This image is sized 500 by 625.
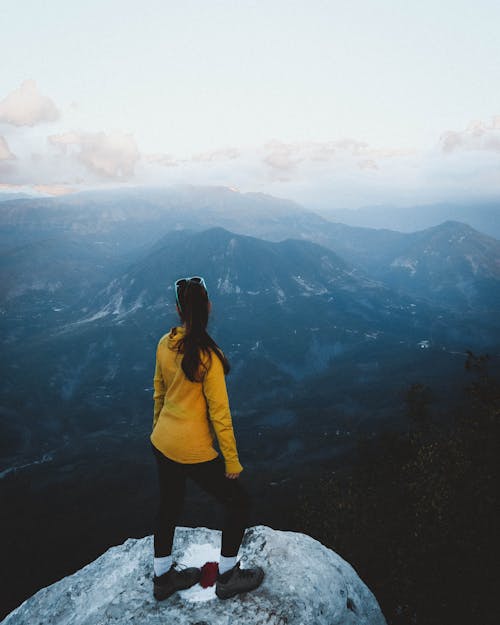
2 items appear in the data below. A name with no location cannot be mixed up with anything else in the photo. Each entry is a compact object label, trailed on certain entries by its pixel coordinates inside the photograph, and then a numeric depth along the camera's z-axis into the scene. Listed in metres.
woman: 3.70
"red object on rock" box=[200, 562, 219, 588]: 4.65
